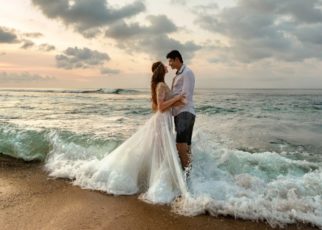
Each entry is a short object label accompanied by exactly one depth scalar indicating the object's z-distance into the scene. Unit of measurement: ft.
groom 20.44
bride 20.03
